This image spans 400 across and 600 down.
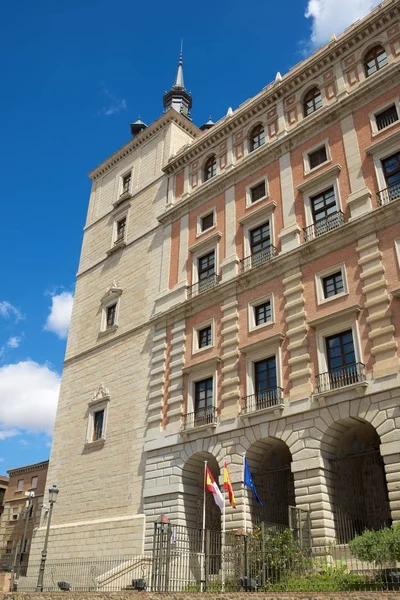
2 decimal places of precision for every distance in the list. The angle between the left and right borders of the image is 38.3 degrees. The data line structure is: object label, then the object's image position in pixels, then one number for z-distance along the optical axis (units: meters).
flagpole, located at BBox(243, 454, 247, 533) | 21.82
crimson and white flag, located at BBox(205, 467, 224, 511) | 20.86
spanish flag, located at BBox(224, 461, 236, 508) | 20.53
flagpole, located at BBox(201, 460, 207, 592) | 20.80
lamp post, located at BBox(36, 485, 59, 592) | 20.96
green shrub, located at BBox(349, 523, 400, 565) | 15.01
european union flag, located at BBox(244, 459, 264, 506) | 21.06
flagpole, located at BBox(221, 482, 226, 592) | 16.91
